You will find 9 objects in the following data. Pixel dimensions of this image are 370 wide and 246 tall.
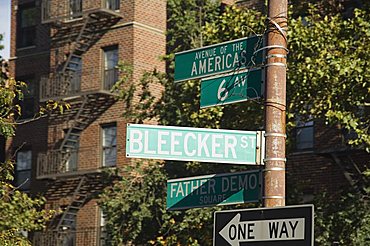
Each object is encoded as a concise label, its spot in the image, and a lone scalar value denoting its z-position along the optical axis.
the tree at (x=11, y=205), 26.73
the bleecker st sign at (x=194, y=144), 15.11
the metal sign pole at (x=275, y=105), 14.86
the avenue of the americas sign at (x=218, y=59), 16.04
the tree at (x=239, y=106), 34.95
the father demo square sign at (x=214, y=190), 15.75
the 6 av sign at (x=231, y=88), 15.68
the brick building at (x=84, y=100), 58.96
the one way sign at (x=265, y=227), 13.37
